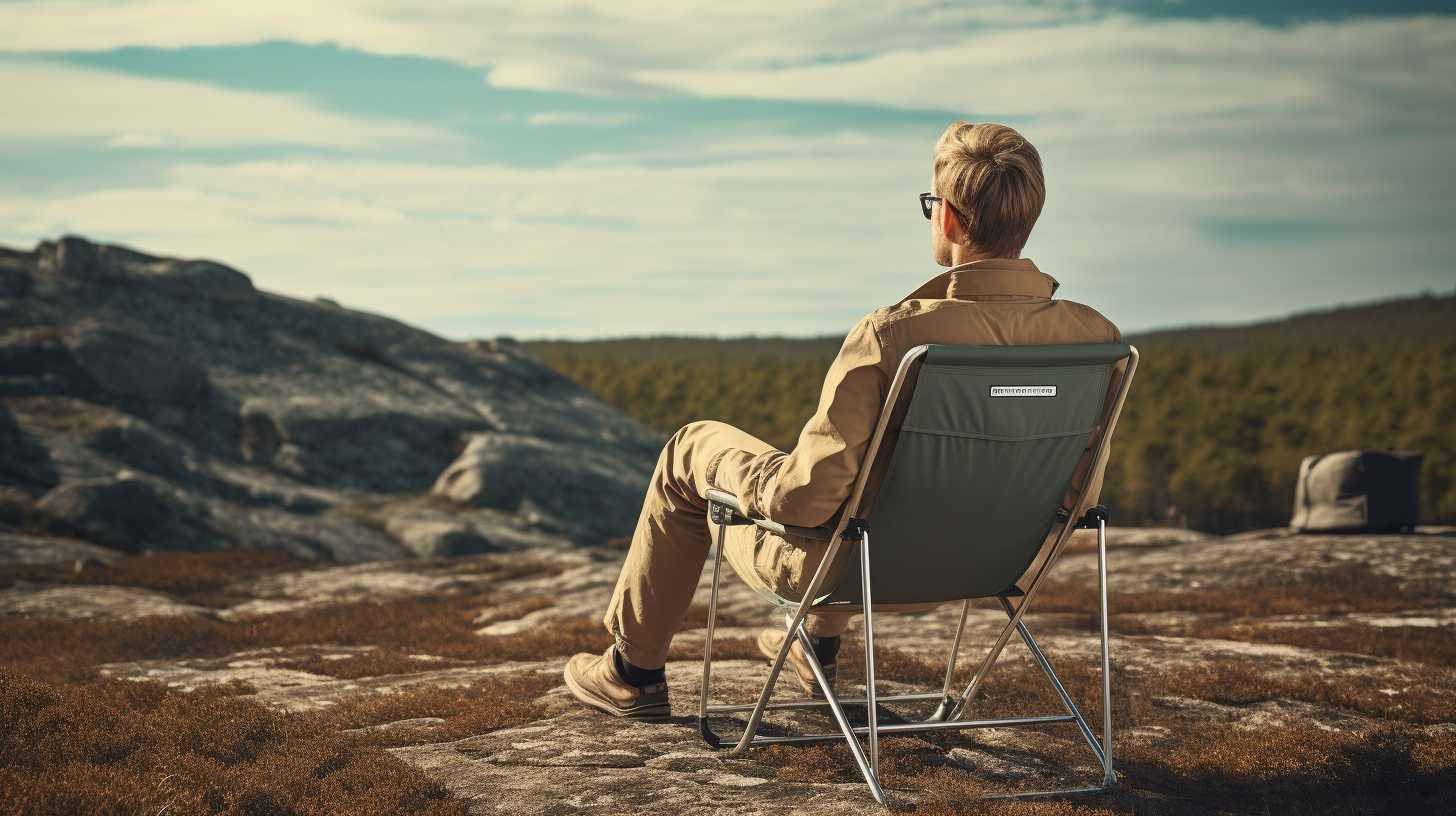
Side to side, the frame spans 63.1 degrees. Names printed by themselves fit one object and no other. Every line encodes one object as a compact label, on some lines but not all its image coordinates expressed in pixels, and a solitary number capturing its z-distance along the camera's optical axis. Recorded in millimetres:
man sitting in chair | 3682
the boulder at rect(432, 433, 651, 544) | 19938
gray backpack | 12008
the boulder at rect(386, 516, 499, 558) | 17141
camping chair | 3719
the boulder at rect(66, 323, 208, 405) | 20016
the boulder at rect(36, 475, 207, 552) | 15016
